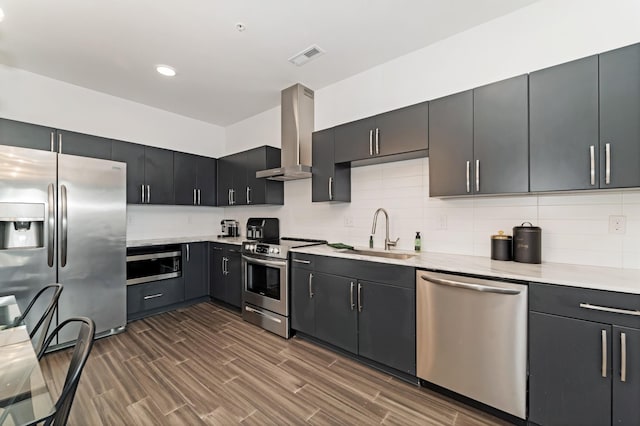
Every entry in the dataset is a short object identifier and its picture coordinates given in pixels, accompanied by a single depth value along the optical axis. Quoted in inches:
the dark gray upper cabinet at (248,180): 145.7
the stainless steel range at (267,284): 114.8
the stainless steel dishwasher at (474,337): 64.1
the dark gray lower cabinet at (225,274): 141.3
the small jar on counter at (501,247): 81.0
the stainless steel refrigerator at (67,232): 93.6
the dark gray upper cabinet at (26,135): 103.4
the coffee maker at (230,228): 174.9
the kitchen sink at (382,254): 99.0
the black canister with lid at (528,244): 76.4
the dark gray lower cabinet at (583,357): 52.6
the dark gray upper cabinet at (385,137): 93.3
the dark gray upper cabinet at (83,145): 115.7
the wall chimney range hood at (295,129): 130.4
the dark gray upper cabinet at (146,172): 135.3
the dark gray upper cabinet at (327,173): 118.1
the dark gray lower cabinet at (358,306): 83.5
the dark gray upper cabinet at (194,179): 154.9
